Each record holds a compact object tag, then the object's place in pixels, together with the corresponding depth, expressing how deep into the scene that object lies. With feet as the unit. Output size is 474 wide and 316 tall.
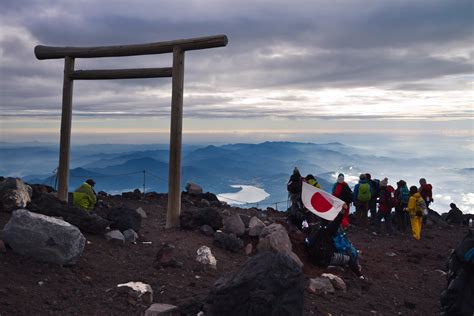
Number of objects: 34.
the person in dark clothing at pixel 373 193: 49.08
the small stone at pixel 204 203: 48.49
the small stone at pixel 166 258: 24.61
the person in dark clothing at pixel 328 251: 28.45
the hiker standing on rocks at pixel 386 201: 47.47
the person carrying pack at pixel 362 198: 48.26
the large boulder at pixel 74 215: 28.45
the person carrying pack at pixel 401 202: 48.73
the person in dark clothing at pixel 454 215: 59.52
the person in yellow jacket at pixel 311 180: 39.45
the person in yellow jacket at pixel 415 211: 45.27
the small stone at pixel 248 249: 30.29
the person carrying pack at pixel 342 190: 39.50
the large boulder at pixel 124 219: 30.34
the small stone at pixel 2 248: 22.43
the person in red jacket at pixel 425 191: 50.90
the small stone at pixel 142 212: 39.47
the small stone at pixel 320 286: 23.72
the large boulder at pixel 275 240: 28.30
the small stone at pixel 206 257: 25.80
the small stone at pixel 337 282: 25.14
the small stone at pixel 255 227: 32.78
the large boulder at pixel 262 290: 15.11
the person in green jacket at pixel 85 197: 34.45
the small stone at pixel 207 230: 32.76
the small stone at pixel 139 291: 19.99
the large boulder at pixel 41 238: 22.08
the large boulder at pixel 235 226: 32.63
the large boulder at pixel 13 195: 30.55
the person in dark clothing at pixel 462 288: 19.45
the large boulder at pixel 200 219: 33.76
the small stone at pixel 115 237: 28.04
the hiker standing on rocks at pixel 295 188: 37.14
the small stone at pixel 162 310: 18.17
